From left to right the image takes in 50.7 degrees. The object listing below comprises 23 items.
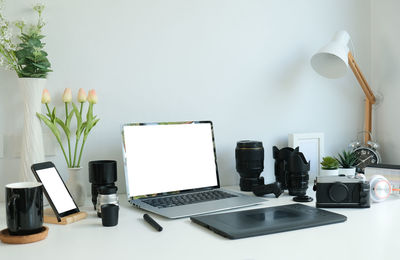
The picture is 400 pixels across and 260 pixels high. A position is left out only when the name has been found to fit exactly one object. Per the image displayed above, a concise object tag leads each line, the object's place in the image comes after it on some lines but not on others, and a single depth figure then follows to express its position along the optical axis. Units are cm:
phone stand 110
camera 124
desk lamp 163
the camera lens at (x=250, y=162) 150
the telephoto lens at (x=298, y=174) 139
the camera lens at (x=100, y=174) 123
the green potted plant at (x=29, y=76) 127
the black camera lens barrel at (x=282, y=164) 147
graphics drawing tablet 99
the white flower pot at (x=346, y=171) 165
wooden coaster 93
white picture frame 171
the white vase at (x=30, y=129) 126
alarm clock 175
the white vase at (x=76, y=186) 129
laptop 127
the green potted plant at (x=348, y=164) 165
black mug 94
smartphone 109
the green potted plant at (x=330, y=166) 161
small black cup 107
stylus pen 104
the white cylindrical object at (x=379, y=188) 132
